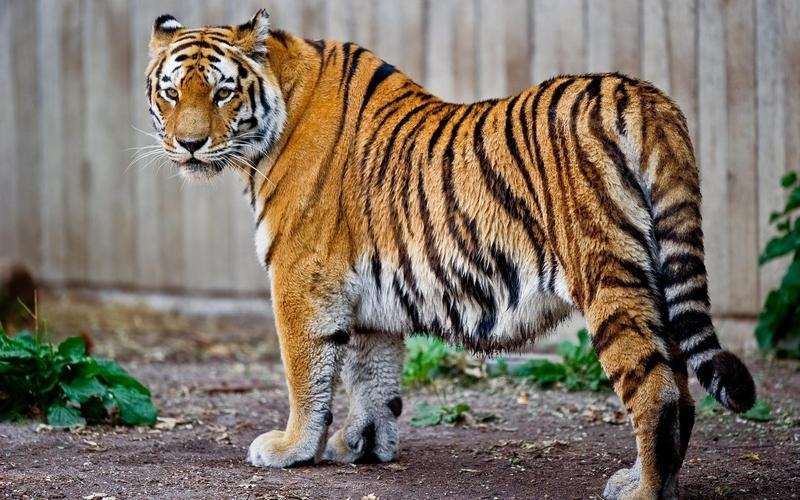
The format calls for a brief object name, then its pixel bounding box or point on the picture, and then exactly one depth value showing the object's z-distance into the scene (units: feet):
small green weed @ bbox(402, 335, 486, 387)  41.19
